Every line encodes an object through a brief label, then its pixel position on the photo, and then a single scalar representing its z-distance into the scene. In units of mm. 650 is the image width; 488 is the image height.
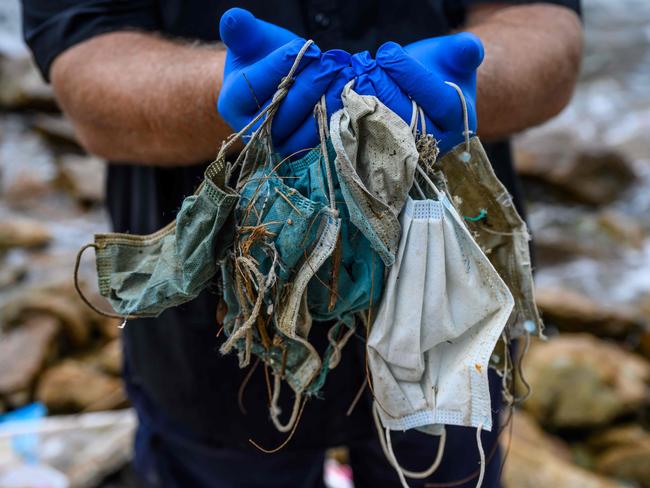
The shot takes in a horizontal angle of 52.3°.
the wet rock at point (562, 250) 5133
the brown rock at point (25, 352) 3191
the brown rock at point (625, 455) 2711
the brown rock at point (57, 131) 7118
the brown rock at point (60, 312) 3656
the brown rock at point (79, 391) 3129
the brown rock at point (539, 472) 2305
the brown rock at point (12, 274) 4441
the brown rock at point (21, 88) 7812
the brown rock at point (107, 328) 3762
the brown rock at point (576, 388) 3109
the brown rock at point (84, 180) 5922
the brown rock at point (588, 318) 3965
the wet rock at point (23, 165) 6102
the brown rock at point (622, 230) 5195
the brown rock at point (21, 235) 5047
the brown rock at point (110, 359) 3393
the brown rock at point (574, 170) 5859
